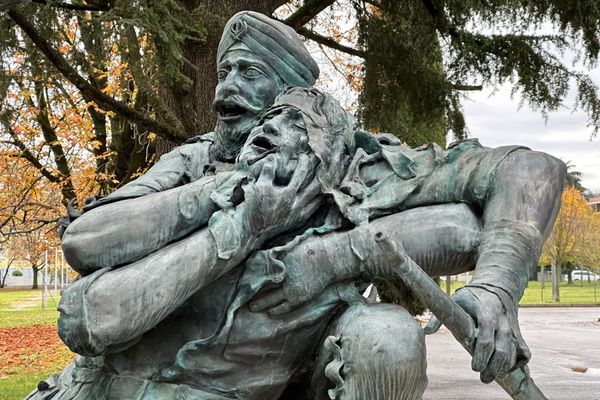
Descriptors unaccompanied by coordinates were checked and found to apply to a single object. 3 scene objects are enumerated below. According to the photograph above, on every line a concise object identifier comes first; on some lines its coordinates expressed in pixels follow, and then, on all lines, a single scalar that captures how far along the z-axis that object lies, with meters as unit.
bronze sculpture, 1.66
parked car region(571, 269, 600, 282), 50.93
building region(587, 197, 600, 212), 47.94
